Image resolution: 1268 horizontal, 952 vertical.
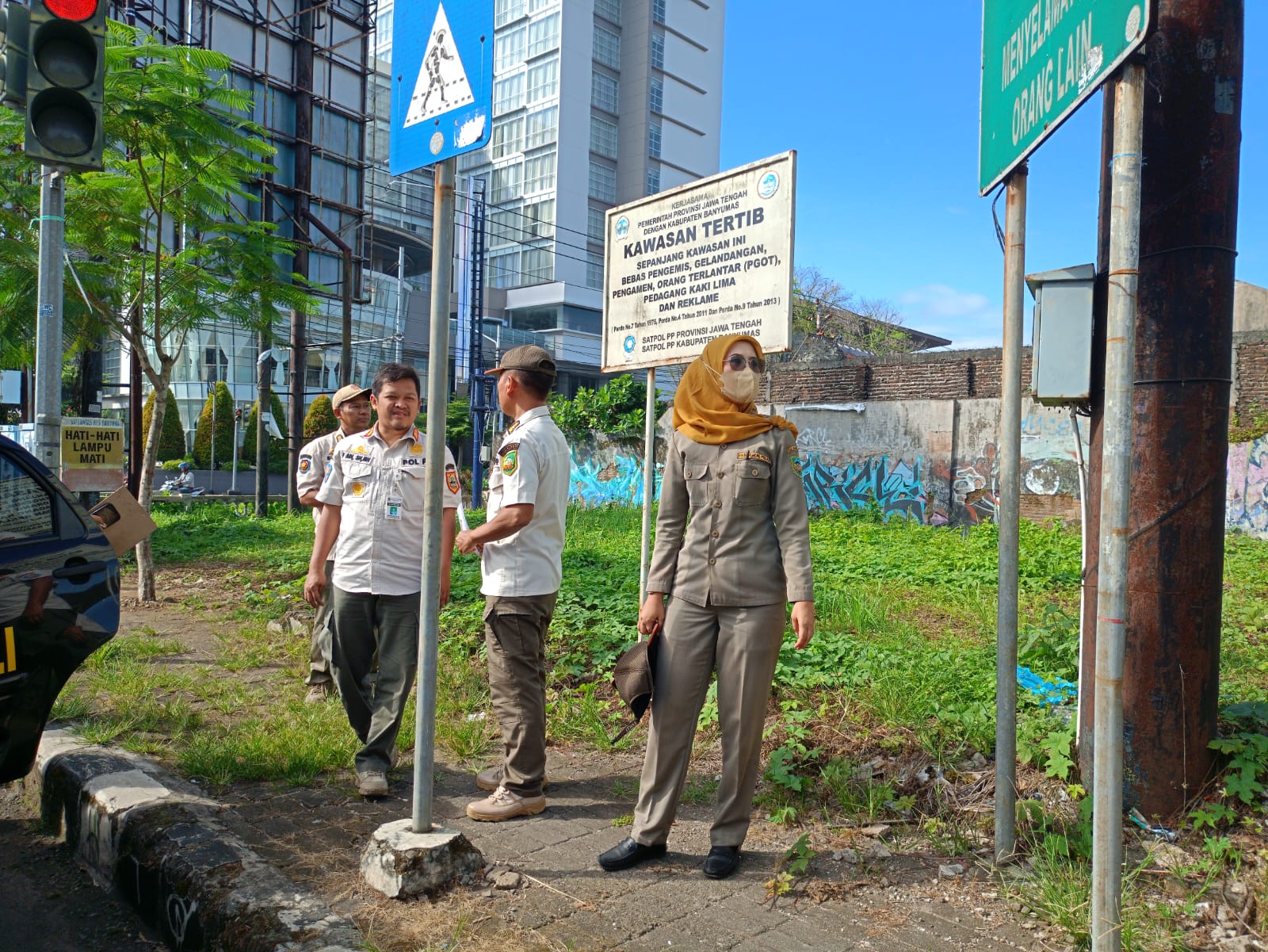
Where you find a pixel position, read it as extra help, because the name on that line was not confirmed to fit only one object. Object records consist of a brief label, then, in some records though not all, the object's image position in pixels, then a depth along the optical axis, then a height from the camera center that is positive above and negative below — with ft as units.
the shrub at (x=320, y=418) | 125.59 +5.94
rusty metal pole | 11.44 +1.13
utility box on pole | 11.14 +1.79
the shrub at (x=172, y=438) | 127.75 +2.65
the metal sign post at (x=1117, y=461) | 7.38 +0.17
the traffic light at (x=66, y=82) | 16.44 +6.61
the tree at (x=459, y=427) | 118.73 +4.83
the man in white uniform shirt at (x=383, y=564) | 14.34 -1.57
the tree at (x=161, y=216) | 26.21 +7.53
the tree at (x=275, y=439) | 135.13 +3.08
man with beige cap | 19.34 -0.16
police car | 11.49 -1.83
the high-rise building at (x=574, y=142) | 183.21 +66.51
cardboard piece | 15.18 -1.04
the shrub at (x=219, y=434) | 132.16 +3.53
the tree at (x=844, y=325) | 132.87 +22.03
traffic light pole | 18.70 +2.63
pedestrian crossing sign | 9.64 +4.09
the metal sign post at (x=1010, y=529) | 10.82 -0.56
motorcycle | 94.18 -3.29
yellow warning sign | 21.67 +0.26
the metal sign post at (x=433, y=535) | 10.33 -0.78
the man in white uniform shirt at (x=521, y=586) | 13.19 -1.70
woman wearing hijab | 11.33 -1.39
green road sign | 7.32 +3.81
